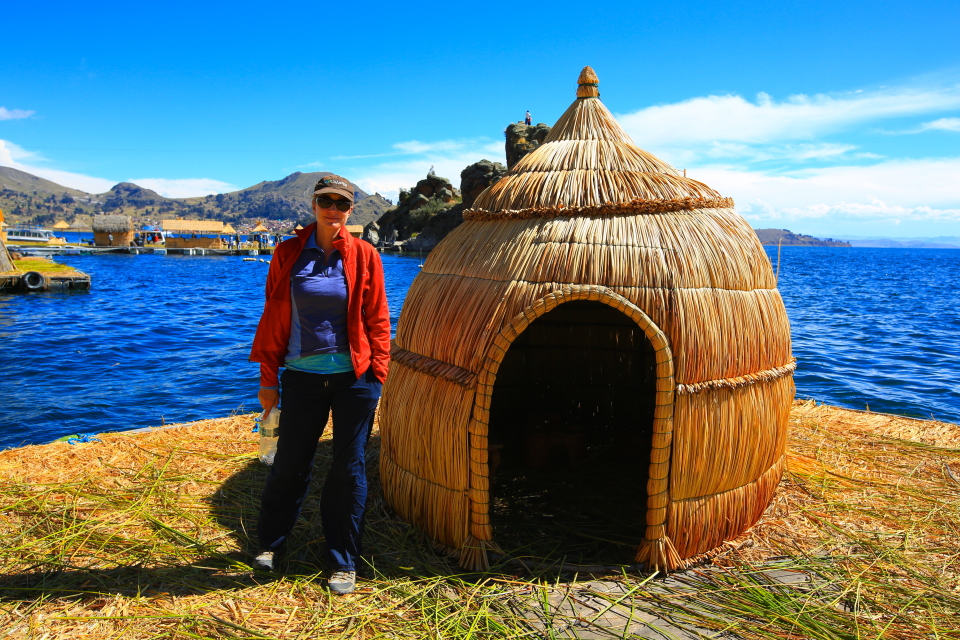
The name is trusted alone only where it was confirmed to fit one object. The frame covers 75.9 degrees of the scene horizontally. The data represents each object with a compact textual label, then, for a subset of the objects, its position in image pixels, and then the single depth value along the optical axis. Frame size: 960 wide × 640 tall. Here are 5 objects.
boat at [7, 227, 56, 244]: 111.55
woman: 3.53
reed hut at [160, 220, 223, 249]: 79.94
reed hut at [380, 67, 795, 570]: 3.82
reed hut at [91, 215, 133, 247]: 79.62
